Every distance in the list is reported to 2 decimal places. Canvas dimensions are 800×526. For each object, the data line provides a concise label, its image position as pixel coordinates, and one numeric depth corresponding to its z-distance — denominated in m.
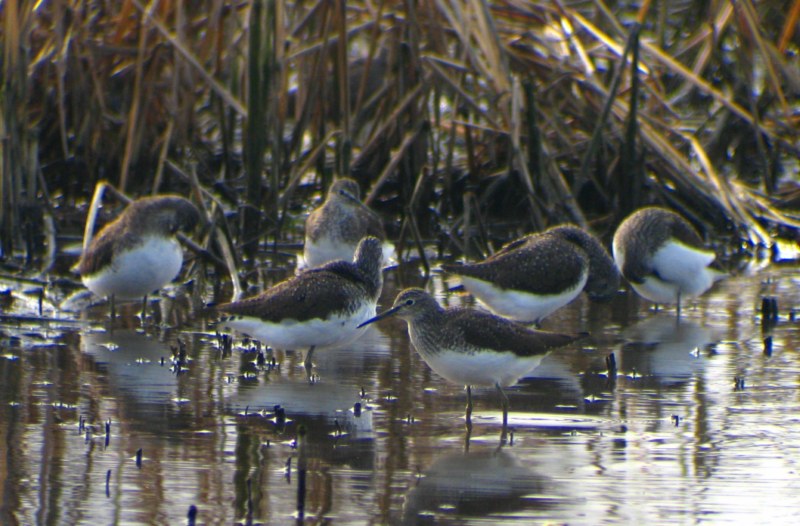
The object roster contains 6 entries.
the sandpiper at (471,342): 13.23
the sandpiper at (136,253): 17.61
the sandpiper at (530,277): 17.12
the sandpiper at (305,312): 15.05
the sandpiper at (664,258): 18.80
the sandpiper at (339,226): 20.45
